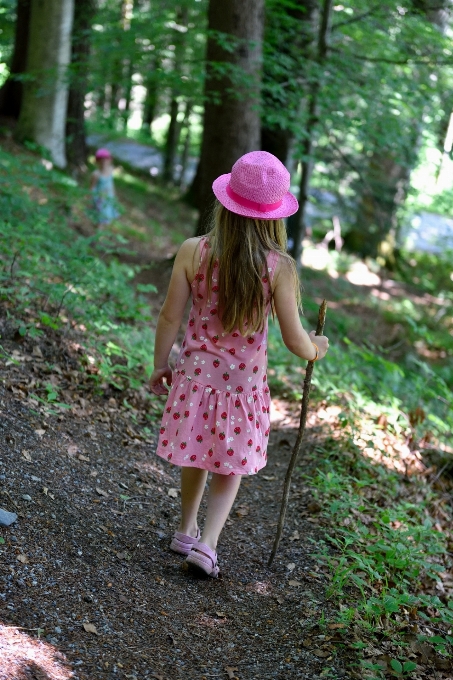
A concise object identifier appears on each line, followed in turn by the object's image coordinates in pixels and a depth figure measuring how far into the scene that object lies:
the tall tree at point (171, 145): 18.44
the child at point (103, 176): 9.62
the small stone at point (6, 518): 3.05
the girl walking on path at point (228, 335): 3.06
